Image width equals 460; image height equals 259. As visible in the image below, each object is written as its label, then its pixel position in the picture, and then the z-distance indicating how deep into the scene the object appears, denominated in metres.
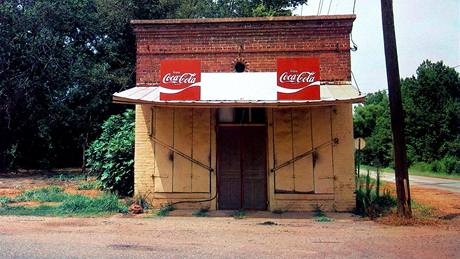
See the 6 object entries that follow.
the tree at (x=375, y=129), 48.22
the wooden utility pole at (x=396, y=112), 10.35
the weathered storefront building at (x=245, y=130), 11.93
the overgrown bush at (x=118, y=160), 13.76
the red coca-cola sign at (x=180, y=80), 10.95
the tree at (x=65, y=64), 25.47
